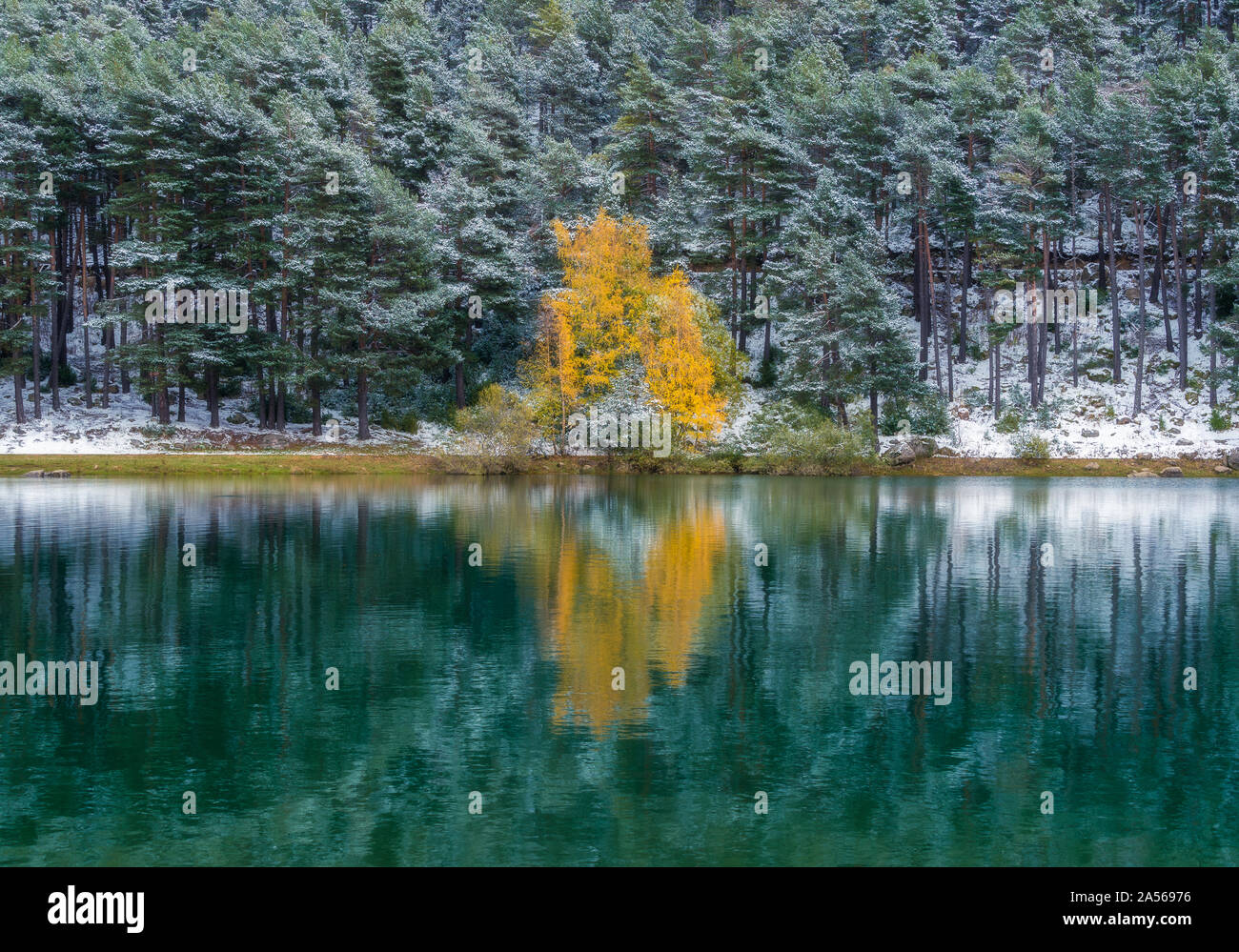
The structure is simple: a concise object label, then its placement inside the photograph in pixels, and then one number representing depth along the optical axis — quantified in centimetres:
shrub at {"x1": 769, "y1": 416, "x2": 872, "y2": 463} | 6506
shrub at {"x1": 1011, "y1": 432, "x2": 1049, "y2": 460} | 6550
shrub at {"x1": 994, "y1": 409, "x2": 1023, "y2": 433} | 6912
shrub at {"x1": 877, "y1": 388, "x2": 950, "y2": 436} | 6934
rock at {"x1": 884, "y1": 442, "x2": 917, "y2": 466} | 6706
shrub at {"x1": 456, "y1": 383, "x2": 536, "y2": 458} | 6438
